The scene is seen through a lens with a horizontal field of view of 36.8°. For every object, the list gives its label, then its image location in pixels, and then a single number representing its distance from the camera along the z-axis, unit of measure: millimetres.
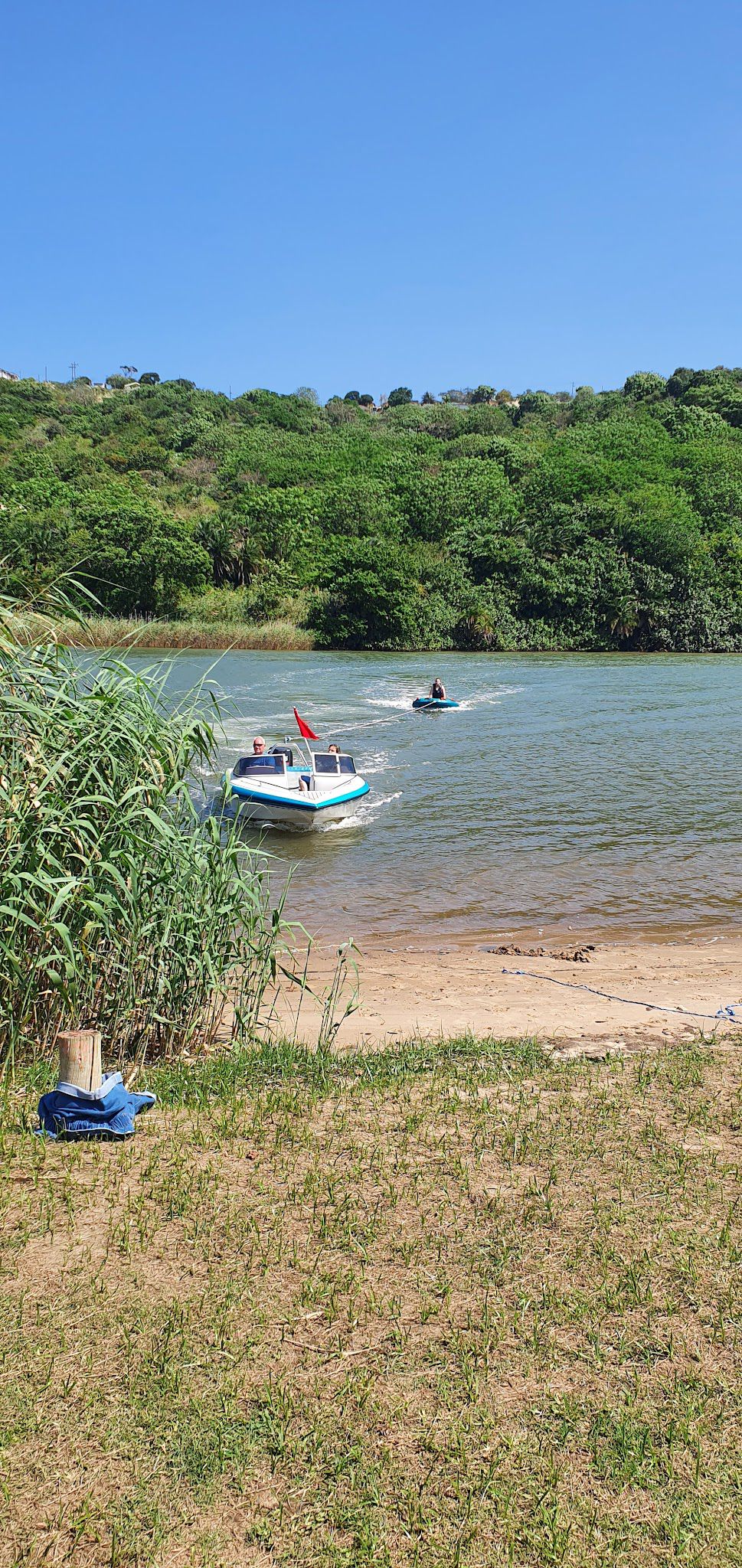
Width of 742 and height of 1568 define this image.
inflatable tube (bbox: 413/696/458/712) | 30641
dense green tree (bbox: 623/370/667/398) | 107562
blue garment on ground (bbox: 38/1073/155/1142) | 5027
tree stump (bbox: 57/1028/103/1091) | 5000
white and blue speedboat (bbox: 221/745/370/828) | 17125
